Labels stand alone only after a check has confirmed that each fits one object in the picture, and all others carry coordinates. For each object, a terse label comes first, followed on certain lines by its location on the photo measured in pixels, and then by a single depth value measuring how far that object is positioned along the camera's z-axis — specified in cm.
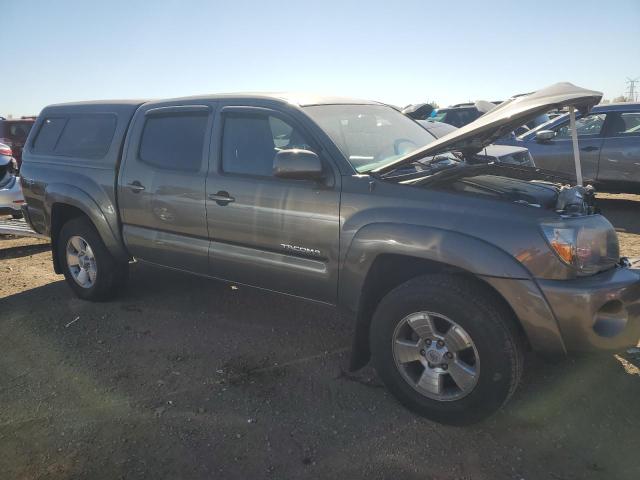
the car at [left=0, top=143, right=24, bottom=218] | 685
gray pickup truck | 256
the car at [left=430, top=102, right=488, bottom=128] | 1282
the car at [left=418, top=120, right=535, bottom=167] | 630
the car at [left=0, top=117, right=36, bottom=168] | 1127
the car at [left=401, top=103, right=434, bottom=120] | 872
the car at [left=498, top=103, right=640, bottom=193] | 776
